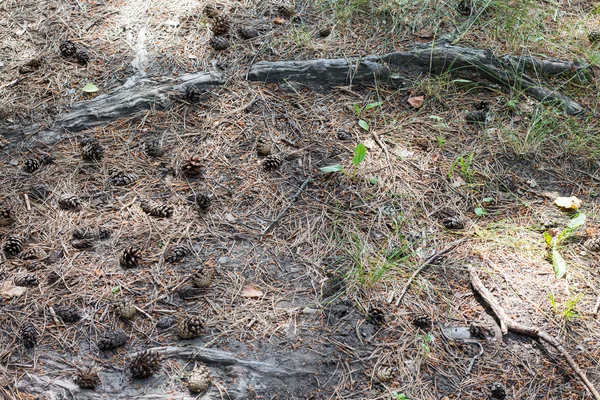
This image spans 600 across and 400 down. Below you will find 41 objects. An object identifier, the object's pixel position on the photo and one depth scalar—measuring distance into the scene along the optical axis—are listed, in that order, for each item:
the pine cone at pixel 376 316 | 2.30
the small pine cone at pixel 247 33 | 3.57
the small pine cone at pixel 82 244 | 2.55
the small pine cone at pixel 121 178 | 2.85
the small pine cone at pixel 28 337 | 2.17
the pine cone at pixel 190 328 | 2.20
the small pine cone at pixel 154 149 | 2.97
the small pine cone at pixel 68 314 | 2.25
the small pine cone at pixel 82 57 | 3.43
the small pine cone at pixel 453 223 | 2.69
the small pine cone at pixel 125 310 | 2.27
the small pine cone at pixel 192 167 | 2.86
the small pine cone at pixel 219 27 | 3.57
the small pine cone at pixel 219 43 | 3.49
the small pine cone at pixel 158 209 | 2.69
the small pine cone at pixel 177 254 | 2.50
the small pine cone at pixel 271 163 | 2.91
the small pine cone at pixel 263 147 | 2.98
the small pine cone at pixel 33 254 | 2.51
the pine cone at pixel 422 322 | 2.29
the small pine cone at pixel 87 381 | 2.02
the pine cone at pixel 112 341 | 2.16
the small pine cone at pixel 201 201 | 2.72
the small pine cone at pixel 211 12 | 3.67
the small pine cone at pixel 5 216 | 2.62
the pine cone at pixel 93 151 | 2.92
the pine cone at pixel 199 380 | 2.03
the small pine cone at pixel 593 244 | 2.60
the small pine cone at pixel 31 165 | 2.89
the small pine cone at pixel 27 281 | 2.38
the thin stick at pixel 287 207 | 2.66
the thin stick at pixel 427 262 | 2.40
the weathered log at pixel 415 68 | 3.36
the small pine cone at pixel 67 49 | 3.45
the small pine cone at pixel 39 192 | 2.79
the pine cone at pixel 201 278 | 2.38
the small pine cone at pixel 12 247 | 2.51
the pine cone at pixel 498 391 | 2.10
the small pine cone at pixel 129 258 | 2.46
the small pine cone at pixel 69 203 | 2.72
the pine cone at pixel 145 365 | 2.05
